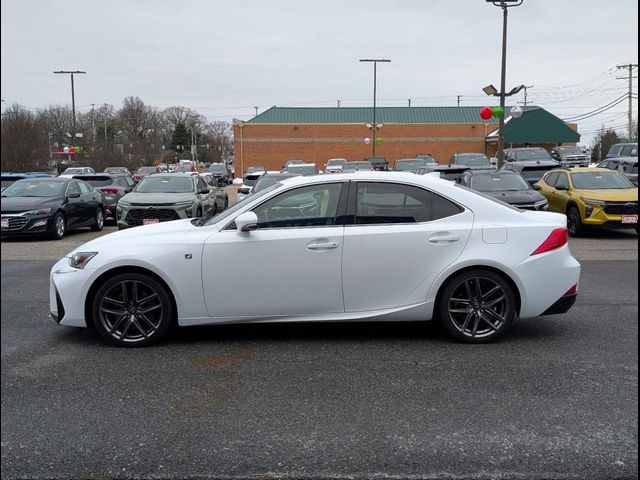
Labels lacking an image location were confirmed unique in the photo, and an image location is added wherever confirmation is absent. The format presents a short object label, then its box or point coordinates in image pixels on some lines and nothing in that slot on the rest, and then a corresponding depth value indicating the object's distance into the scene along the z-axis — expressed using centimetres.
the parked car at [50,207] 1419
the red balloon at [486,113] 2333
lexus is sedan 556
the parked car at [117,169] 4237
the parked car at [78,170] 3983
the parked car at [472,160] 2880
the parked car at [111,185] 2006
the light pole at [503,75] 2279
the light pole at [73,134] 4747
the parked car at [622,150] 2651
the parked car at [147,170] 4587
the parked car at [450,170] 2002
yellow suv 1359
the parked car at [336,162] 4071
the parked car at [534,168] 2136
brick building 6431
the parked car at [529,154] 3067
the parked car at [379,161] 4084
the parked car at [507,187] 1462
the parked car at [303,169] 2088
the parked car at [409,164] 2875
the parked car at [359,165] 2842
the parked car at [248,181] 1898
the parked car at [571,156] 3576
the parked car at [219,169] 5338
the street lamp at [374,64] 4637
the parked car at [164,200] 1466
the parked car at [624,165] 2019
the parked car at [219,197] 1833
